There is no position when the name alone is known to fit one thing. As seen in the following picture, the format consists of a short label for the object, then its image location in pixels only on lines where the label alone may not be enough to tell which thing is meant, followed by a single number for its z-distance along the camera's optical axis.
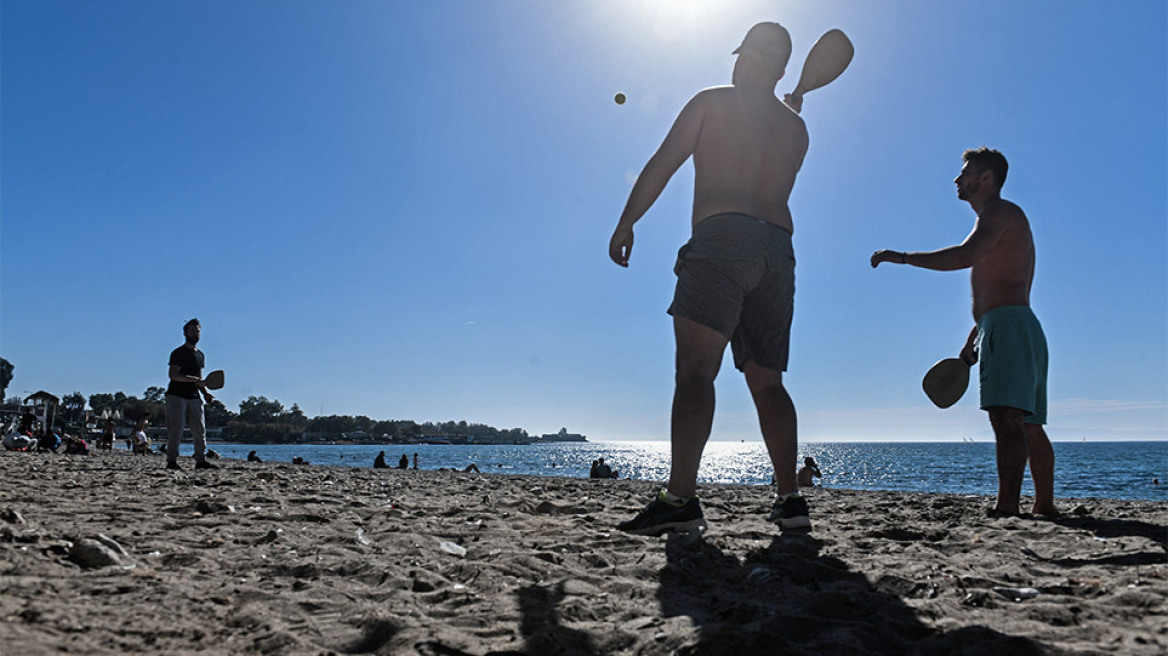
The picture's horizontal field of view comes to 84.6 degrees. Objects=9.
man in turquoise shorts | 3.82
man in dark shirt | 8.16
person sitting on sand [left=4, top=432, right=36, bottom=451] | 17.30
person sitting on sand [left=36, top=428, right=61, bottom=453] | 19.91
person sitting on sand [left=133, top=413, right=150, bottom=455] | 22.05
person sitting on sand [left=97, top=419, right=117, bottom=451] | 23.45
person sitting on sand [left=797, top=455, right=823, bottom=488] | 14.21
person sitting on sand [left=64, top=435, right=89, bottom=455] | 18.09
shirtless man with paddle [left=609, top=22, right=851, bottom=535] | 2.94
